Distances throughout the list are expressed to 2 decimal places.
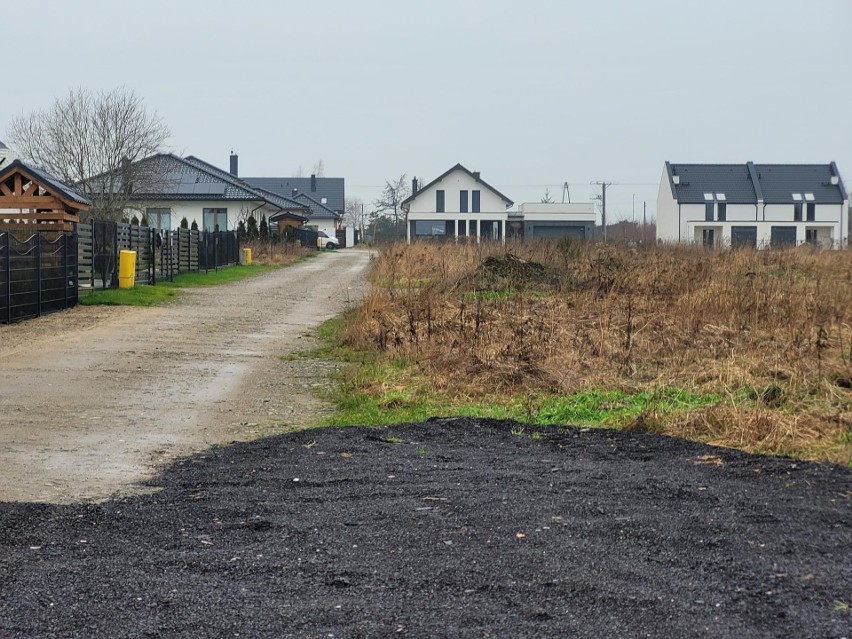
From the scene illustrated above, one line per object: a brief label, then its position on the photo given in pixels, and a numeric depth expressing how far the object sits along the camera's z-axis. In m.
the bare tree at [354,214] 147.50
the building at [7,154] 54.75
